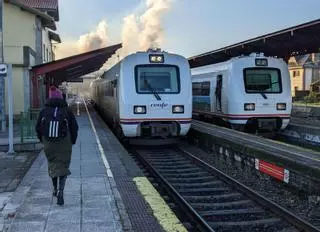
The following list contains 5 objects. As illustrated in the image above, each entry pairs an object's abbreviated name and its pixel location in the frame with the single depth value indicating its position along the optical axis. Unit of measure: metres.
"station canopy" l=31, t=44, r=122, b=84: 15.05
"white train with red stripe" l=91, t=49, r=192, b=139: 9.27
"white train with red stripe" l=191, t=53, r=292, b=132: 10.95
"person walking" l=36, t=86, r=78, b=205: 4.38
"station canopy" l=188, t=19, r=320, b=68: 14.29
